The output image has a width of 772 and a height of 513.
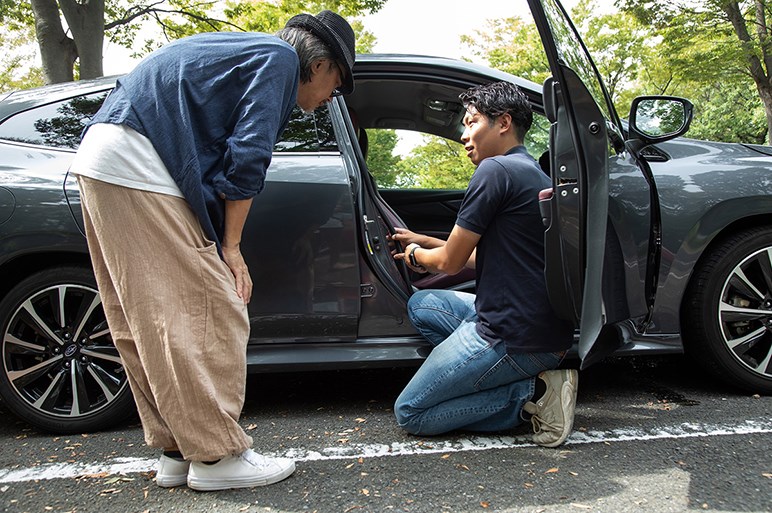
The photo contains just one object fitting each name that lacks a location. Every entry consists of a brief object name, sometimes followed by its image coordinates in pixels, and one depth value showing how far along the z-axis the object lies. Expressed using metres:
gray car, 2.48
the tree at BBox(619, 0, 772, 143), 12.21
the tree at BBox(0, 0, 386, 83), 7.55
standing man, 1.79
